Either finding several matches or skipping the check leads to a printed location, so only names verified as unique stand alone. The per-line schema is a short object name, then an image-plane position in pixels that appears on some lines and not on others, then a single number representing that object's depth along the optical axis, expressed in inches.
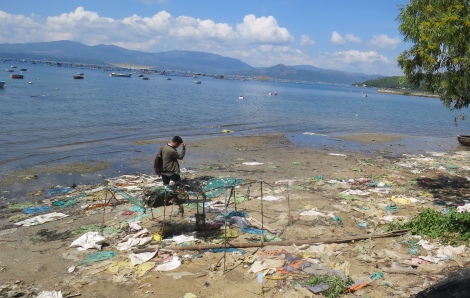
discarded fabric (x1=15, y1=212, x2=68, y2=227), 289.0
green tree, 306.2
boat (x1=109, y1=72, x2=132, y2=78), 4574.8
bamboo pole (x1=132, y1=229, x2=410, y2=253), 238.8
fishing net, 276.5
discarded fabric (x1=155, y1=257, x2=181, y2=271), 213.8
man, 302.5
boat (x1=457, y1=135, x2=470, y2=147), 856.3
